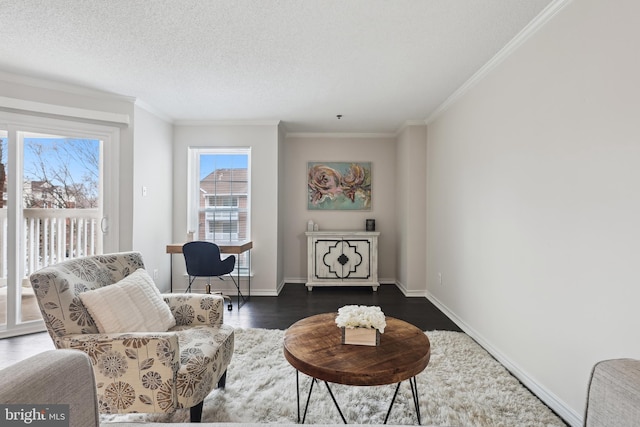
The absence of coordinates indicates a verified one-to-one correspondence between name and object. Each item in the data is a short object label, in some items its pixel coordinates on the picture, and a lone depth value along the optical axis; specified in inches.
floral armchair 57.4
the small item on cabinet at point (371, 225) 193.0
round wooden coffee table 52.1
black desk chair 140.8
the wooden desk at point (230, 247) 148.7
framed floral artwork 196.9
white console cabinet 181.8
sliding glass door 117.7
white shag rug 68.2
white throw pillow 61.7
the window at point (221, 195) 179.9
